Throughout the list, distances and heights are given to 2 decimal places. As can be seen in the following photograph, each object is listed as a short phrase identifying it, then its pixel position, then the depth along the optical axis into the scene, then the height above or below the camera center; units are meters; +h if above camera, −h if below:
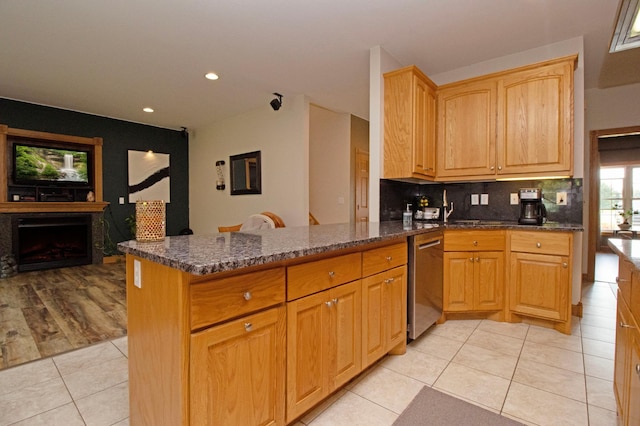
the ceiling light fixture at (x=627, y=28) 1.08 +0.69
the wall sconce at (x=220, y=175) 5.92 +0.65
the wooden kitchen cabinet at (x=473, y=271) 2.80 -0.56
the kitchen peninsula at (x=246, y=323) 1.05 -0.47
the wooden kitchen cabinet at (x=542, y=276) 2.55 -0.57
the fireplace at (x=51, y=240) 4.86 -0.51
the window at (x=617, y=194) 7.54 +0.36
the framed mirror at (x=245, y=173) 5.24 +0.63
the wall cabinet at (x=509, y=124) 2.76 +0.81
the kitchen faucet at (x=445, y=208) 3.54 +0.01
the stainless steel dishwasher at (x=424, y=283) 2.29 -0.58
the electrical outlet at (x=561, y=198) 2.98 +0.10
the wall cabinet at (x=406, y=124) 2.93 +0.82
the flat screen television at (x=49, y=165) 4.84 +0.72
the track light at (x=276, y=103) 4.39 +1.50
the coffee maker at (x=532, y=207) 2.86 +0.01
